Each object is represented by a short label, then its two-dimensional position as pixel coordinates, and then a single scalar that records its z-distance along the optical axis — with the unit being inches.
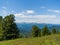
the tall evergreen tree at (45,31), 1346.0
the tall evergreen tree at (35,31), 1326.0
